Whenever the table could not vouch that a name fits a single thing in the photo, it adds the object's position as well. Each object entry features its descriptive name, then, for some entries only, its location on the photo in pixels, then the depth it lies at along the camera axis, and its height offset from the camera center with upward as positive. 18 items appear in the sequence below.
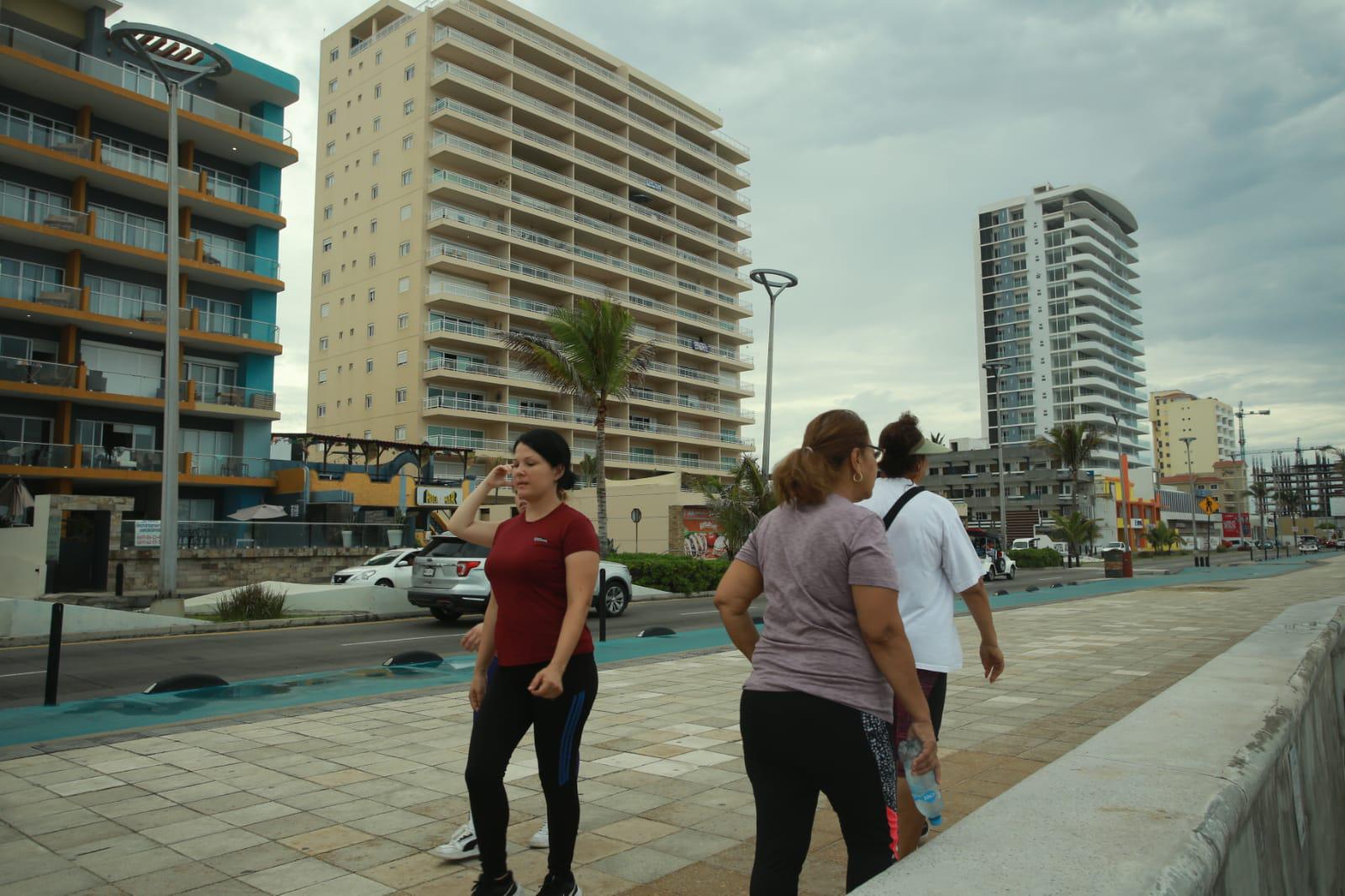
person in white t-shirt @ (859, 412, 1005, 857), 3.38 -0.27
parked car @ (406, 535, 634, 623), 15.29 -1.06
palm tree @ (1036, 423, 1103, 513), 61.03 +4.69
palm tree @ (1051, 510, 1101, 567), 48.34 -1.01
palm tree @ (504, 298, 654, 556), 27.36 +5.06
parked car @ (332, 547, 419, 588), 20.48 -1.33
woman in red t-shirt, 3.16 -0.55
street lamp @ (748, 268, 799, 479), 28.00 +7.42
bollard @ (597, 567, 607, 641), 12.57 -1.45
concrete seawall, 1.84 -0.78
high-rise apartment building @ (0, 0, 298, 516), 27.66 +8.72
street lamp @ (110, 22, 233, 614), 17.03 +6.29
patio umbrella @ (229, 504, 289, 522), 29.80 +0.20
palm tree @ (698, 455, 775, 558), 25.45 +0.28
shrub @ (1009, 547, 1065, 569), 49.69 -2.66
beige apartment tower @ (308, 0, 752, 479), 53.72 +19.14
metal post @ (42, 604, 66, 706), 8.06 -1.30
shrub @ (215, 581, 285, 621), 16.72 -1.64
